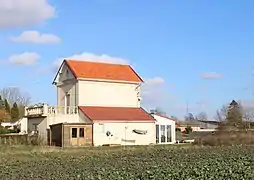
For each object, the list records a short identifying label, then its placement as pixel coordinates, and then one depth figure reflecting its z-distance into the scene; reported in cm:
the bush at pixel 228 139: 4966
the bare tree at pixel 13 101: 12056
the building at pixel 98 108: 5419
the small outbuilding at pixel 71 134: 5033
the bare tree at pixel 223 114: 9938
